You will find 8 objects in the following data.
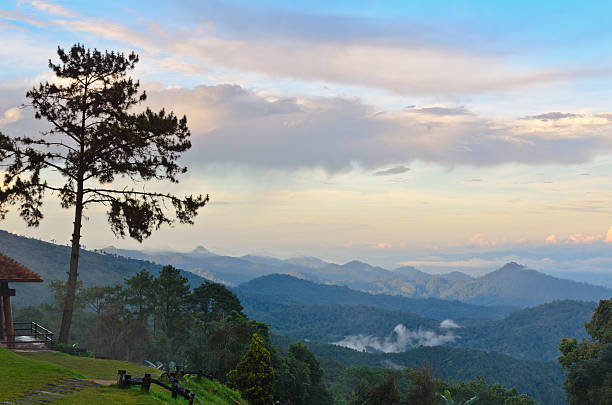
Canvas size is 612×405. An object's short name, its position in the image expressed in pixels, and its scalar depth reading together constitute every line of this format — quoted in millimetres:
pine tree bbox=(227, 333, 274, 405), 33344
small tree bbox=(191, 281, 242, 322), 70625
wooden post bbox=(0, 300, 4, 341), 31422
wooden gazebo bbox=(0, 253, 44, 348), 29734
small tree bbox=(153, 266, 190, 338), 70688
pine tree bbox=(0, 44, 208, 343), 31094
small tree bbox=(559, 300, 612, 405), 49656
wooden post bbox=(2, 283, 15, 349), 30859
